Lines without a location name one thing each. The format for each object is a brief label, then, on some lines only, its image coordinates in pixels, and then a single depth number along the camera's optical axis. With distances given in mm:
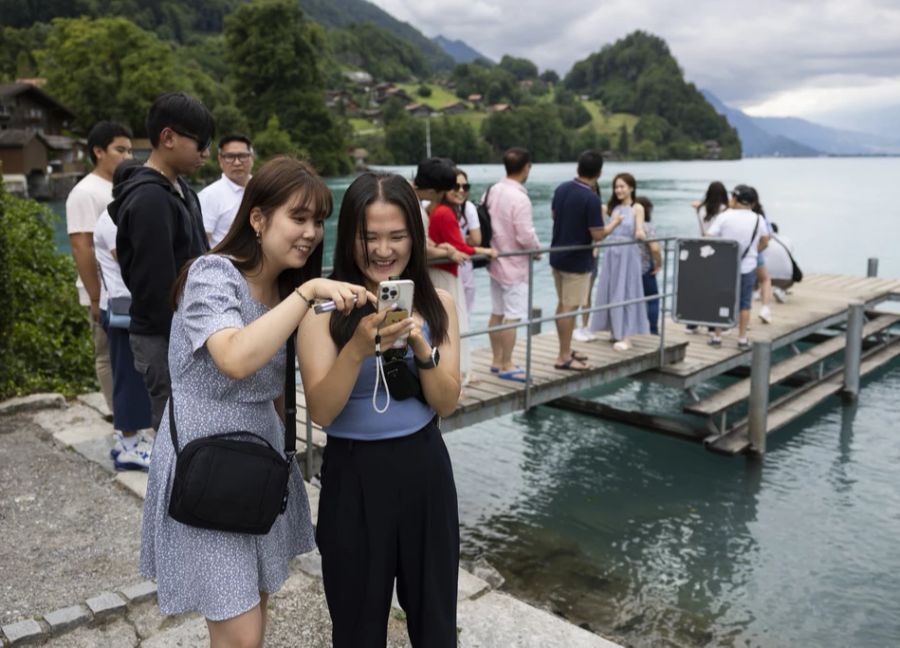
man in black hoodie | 3475
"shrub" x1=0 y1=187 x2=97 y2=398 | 7250
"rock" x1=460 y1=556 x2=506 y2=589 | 4738
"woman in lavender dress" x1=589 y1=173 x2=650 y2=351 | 8484
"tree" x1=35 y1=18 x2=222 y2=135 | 65188
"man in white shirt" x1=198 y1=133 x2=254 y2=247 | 5664
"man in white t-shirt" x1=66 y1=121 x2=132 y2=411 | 4855
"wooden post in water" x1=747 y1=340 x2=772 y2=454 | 9312
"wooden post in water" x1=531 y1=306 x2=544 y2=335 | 12098
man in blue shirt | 7141
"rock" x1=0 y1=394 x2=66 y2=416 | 6547
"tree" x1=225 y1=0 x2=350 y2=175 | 73500
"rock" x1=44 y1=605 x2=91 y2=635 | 3486
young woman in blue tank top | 2283
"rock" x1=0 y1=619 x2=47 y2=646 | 3375
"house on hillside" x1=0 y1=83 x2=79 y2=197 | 52625
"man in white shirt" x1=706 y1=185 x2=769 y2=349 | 9180
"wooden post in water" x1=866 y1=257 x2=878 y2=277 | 16906
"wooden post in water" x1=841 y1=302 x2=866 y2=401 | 11523
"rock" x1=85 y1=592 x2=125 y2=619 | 3600
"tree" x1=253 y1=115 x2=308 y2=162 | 65406
